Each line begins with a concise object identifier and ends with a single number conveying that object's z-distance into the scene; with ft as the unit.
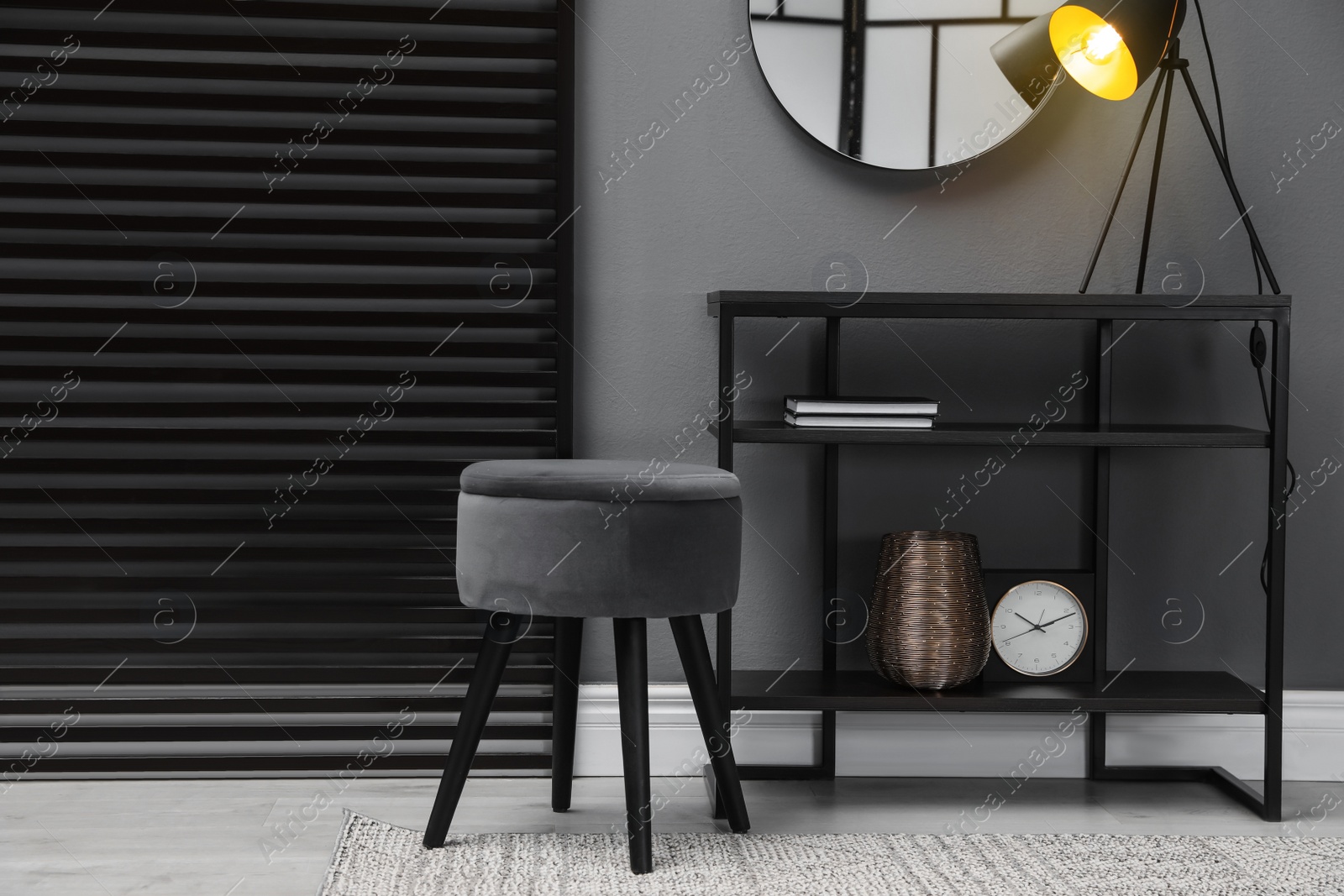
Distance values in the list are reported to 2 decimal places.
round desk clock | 6.70
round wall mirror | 6.82
